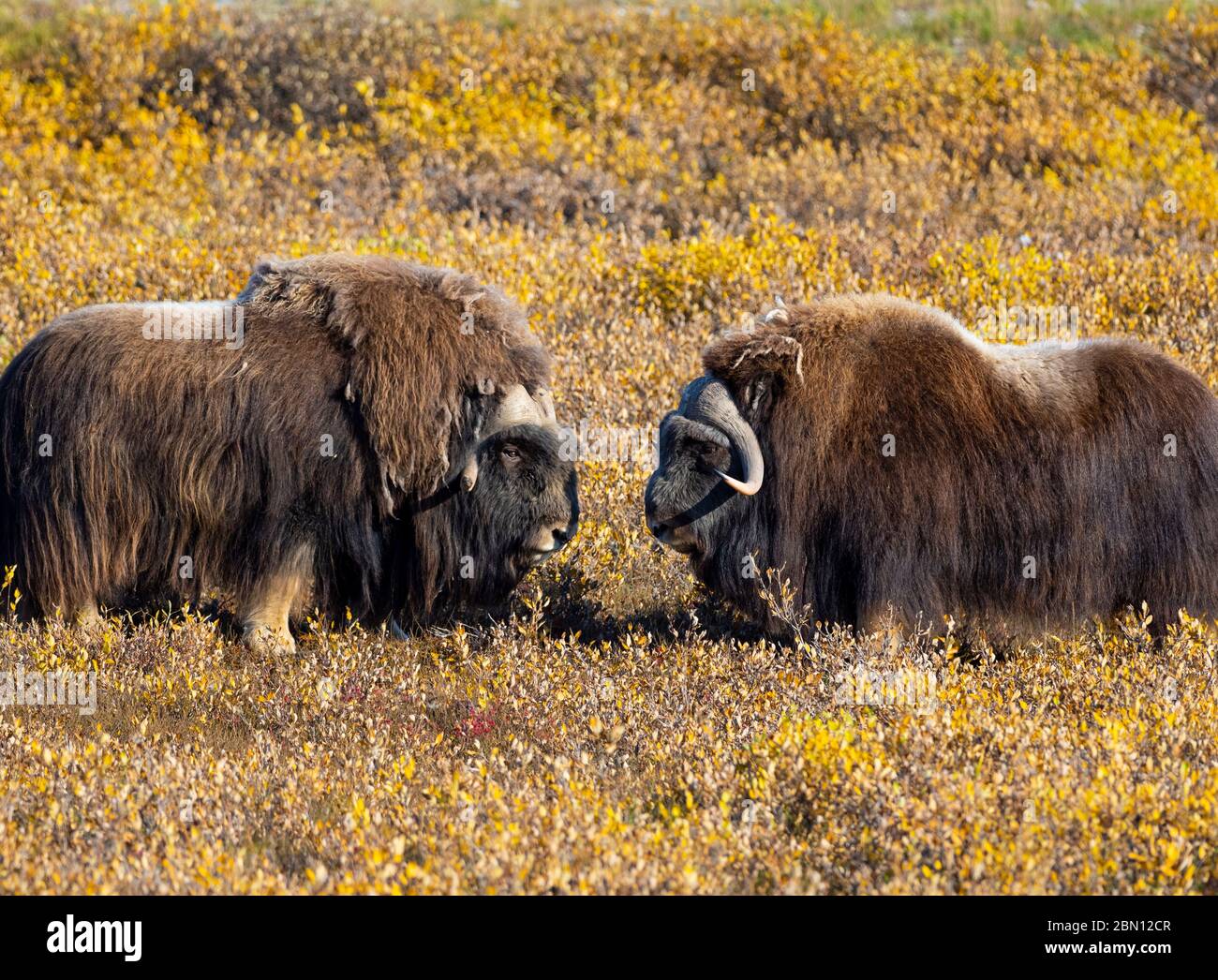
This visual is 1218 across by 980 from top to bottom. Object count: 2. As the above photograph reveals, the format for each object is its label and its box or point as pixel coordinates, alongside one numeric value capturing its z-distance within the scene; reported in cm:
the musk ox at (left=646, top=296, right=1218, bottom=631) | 866
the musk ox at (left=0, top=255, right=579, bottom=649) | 923
